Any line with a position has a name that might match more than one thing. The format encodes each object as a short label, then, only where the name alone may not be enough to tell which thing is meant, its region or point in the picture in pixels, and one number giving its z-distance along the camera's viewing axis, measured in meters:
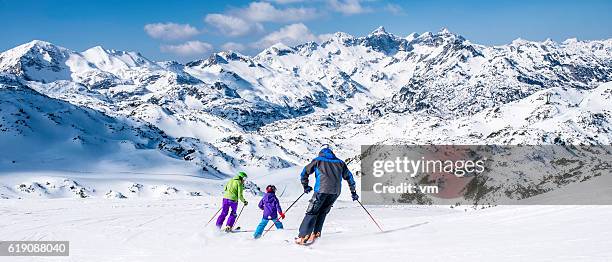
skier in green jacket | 15.86
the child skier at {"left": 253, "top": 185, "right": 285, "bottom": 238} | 14.94
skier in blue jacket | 11.91
